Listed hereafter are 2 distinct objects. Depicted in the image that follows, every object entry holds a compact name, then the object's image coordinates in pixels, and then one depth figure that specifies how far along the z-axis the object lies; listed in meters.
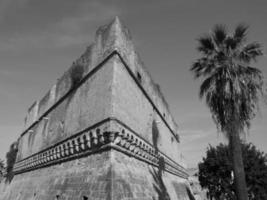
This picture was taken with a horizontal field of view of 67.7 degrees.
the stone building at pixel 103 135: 6.64
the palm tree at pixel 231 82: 7.10
